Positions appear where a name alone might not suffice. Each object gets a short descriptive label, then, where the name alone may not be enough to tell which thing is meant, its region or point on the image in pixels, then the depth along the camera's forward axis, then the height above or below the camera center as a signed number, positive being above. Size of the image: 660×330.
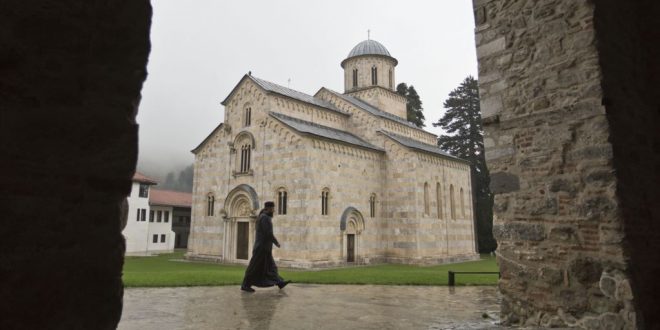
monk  8.66 -0.68
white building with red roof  34.25 +1.49
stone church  20.44 +2.73
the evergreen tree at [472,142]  35.62 +8.70
